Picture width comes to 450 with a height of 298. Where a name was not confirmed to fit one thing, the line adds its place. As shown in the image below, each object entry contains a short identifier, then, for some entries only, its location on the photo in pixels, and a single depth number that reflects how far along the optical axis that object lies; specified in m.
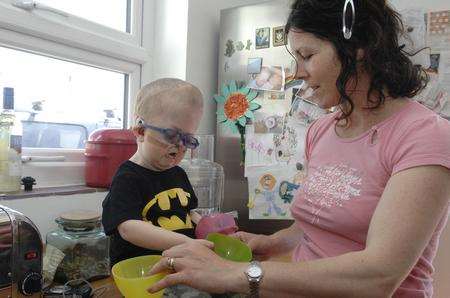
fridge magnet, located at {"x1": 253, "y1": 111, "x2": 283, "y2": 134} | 1.48
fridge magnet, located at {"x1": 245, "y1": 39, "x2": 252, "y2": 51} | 1.57
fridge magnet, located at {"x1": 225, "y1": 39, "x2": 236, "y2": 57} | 1.63
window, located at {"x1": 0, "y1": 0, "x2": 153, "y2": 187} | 1.24
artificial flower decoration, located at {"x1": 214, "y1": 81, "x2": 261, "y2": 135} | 1.54
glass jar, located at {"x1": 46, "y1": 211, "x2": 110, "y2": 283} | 1.00
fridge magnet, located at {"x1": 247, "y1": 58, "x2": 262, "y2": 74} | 1.54
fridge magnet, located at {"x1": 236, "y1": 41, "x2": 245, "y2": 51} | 1.60
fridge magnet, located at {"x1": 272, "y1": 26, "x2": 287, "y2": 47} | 1.48
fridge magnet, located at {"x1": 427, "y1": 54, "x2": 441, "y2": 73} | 1.19
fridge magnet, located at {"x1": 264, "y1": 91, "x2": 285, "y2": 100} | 1.48
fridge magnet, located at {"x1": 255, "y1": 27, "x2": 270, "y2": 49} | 1.53
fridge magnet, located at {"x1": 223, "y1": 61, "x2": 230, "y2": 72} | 1.65
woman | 0.63
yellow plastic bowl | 0.69
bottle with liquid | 1.15
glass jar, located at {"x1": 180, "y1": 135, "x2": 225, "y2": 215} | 1.64
